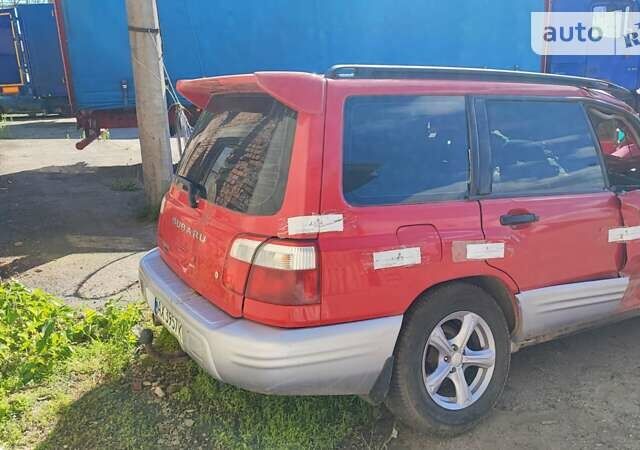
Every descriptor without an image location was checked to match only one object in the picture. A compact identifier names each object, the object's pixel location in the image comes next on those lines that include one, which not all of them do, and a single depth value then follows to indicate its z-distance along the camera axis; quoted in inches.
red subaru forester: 90.7
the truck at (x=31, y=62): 601.3
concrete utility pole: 230.8
